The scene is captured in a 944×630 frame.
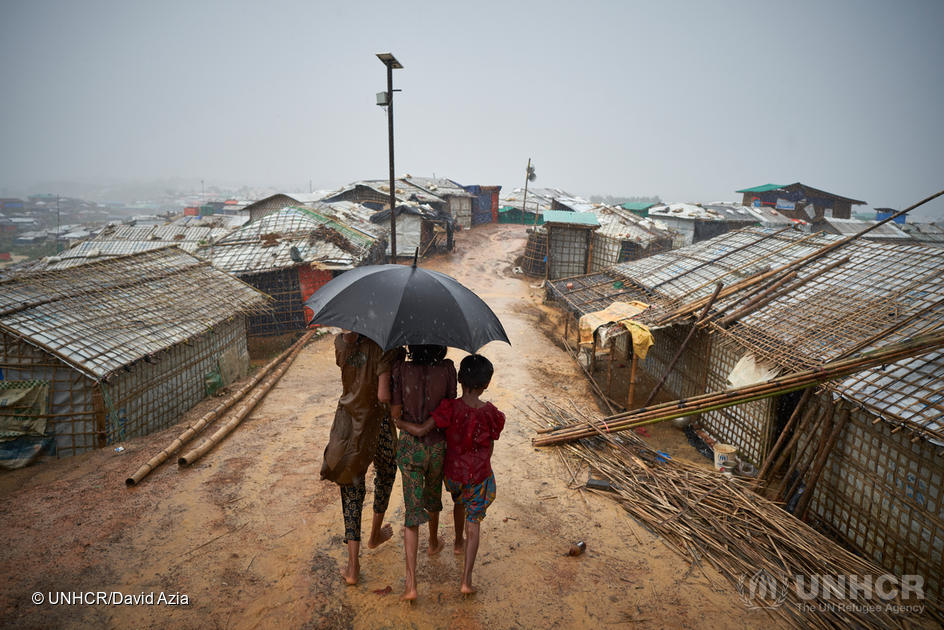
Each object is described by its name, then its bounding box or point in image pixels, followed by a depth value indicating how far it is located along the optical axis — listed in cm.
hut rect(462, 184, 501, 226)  3975
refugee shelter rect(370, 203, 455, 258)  2611
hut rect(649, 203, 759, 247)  3017
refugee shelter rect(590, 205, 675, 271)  2234
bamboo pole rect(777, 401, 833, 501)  623
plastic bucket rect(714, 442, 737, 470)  727
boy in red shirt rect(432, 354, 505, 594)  342
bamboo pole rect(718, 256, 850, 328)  854
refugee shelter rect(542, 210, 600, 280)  2253
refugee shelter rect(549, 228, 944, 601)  512
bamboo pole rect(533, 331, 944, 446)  413
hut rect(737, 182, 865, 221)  3117
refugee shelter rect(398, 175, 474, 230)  3566
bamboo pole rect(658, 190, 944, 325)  938
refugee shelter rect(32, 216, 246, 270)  2290
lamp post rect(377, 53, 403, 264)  1138
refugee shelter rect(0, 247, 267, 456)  723
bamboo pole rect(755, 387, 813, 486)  651
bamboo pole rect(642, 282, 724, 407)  826
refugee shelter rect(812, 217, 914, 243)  2647
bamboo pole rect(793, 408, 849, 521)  596
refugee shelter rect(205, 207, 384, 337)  1688
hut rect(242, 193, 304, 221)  2801
